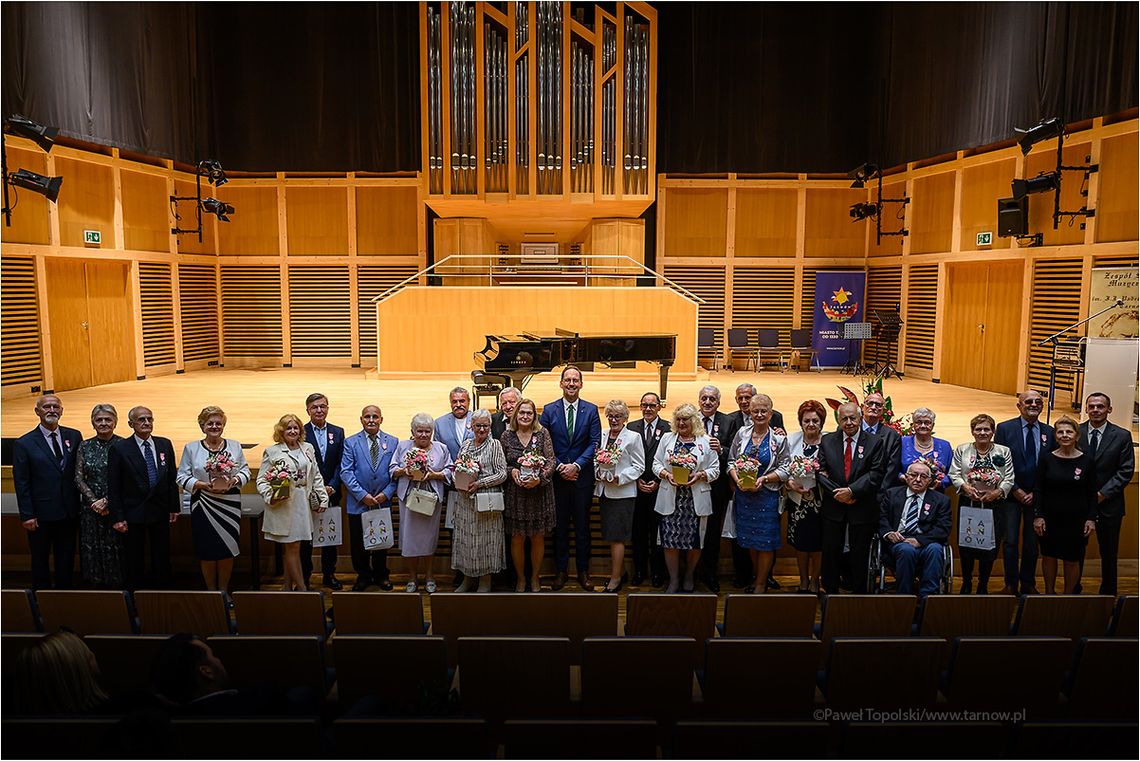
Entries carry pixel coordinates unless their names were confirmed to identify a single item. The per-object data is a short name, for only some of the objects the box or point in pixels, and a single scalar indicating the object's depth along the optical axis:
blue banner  14.74
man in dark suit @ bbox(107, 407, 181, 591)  4.80
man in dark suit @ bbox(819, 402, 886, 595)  4.69
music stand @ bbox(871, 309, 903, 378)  13.74
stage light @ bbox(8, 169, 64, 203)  9.51
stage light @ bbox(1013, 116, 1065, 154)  8.80
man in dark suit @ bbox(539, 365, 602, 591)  5.35
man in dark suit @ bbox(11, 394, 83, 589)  4.88
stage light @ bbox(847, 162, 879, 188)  13.23
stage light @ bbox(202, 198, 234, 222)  13.50
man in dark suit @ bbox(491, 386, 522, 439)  5.22
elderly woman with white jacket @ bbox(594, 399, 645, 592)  5.12
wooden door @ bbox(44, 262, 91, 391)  11.54
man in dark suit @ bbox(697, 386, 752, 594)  5.35
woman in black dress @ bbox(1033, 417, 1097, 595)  4.87
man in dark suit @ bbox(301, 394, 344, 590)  5.20
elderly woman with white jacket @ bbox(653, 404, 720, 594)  5.04
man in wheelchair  4.53
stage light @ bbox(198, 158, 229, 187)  12.89
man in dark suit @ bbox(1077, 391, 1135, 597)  4.89
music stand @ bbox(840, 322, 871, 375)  13.49
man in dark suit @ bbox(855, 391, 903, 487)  4.75
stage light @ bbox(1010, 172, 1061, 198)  9.54
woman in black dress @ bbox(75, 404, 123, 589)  4.88
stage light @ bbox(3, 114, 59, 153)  8.90
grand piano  8.80
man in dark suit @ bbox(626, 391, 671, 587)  5.20
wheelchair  4.60
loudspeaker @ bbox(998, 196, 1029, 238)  10.04
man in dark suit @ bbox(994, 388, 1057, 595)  5.00
